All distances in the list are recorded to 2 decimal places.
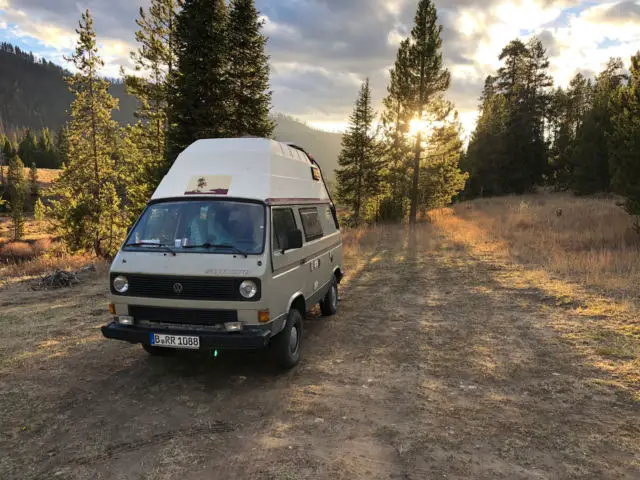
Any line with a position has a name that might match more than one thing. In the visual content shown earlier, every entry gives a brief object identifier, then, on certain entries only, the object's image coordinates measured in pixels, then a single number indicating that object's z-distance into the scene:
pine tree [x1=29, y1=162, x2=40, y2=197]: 82.19
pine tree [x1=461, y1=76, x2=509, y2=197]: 44.81
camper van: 4.76
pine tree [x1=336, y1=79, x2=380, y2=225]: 31.97
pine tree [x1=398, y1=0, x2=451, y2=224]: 25.66
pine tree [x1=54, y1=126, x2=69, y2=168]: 85.91
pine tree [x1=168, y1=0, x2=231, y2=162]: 18.00
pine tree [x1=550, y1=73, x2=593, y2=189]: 43.78
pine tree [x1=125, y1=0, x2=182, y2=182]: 21.86
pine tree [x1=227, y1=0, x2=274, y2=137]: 20.59
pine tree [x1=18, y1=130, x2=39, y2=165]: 100.06
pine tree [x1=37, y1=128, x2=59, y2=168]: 101.44
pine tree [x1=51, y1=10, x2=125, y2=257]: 24.89
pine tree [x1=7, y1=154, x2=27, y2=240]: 59.12
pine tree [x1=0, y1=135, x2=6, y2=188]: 84.21
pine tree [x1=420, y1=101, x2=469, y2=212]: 27.72
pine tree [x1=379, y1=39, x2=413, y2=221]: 26.98
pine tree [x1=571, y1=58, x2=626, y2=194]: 34.56
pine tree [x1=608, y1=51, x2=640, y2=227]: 13.30
